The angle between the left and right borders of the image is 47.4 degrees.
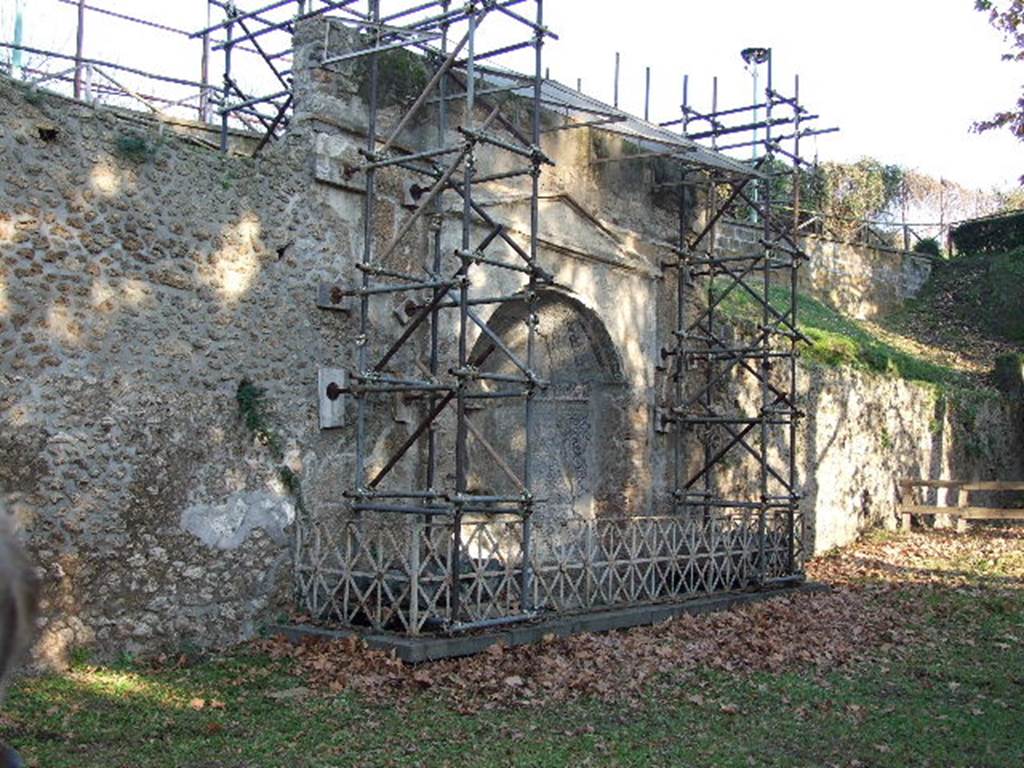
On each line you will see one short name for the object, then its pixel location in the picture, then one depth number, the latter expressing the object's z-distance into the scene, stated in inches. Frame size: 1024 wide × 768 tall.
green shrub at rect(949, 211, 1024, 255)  1195.9
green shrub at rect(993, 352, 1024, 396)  929.5
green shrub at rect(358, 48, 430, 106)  453.7
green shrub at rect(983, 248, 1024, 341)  1087.6
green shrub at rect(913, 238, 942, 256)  1235.2
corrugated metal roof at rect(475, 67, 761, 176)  511.5
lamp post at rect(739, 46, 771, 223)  625.9
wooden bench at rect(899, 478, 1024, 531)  732.7
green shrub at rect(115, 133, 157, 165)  361.4
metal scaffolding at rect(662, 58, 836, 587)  558.9
